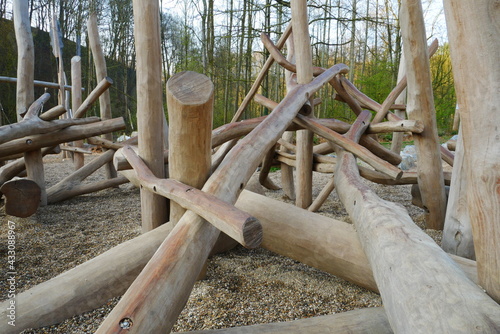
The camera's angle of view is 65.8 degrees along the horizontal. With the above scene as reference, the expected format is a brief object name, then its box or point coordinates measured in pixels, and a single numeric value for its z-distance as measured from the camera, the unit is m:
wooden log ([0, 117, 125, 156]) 3.46
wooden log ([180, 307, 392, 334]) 1.40
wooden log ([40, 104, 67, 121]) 3.40
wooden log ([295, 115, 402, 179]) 2.70
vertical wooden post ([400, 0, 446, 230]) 2.67
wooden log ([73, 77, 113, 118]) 3.63
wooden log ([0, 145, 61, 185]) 4.05
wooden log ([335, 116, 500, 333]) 0.88
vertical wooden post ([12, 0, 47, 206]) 4.39
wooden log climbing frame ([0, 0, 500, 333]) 1.04
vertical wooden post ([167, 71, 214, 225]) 1.62
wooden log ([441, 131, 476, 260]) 2.10
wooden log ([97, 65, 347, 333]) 1.13
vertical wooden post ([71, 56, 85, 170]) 6.82
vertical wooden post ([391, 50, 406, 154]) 4.39
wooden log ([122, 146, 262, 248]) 1.31
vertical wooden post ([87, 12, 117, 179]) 5.66
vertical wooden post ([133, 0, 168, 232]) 2.19
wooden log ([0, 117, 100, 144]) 3.06
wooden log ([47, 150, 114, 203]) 4.18
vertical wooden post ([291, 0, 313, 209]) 3.15
